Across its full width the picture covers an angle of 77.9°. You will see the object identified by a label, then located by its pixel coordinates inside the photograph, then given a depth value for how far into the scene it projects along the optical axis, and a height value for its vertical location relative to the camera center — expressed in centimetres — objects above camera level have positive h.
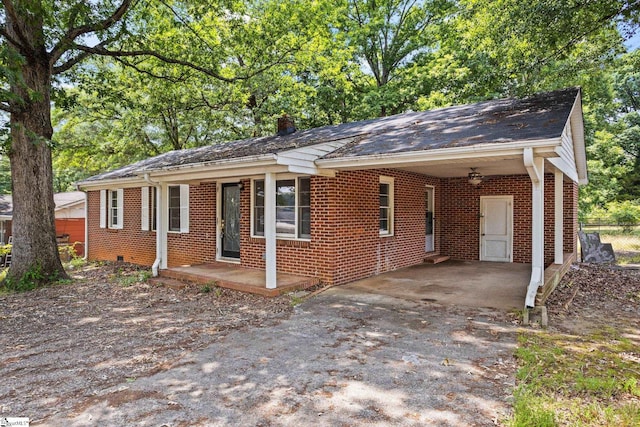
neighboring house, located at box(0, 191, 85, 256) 1919 -25
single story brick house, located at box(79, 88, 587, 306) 616 +44
